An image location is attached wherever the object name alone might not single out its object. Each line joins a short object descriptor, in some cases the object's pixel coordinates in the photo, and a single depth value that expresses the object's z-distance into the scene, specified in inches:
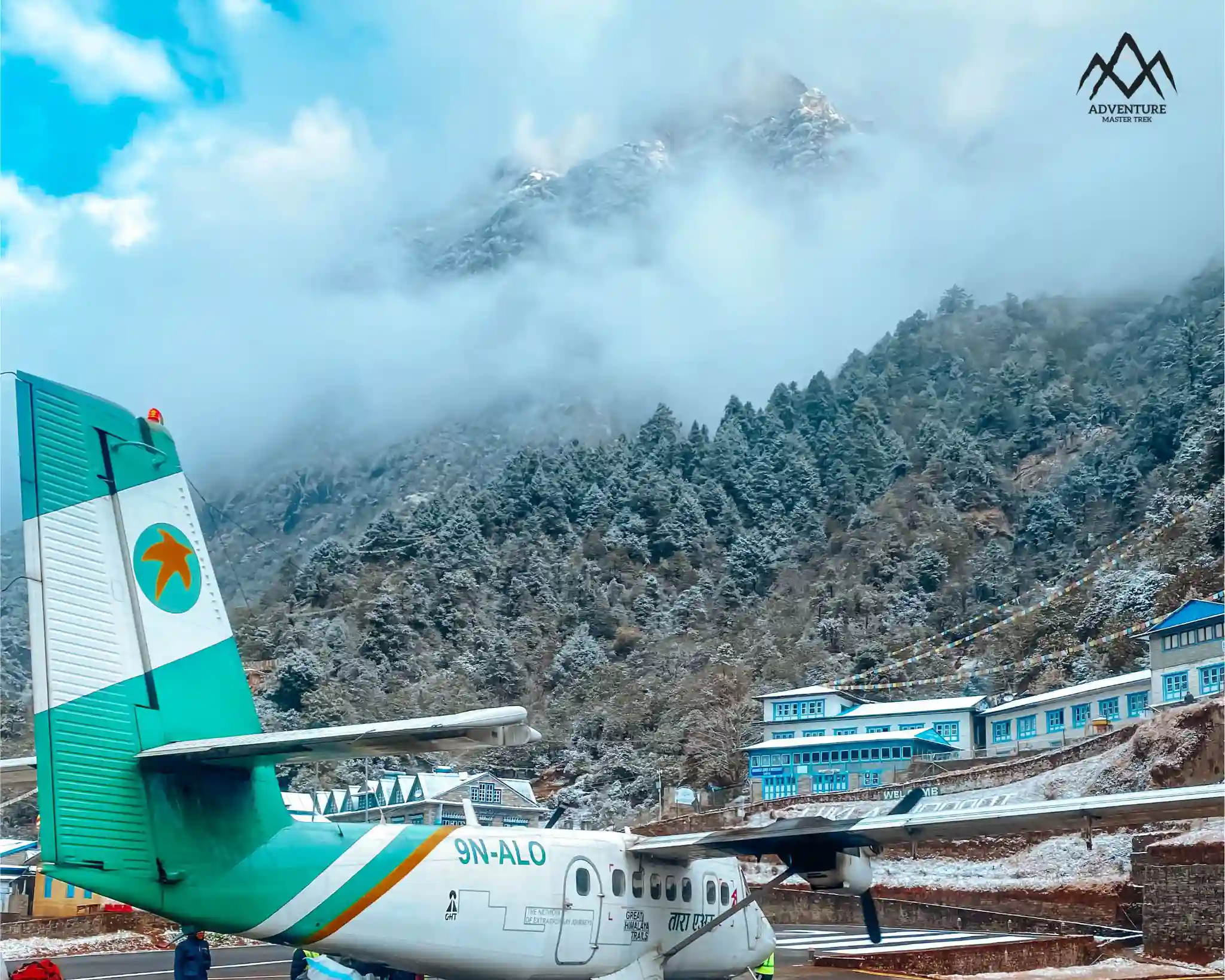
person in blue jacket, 581.6
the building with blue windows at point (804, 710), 3201.3
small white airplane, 393.1
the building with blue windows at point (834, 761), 2751.0
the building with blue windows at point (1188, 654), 2304.4
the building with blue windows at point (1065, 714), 2485.2
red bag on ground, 641.0
